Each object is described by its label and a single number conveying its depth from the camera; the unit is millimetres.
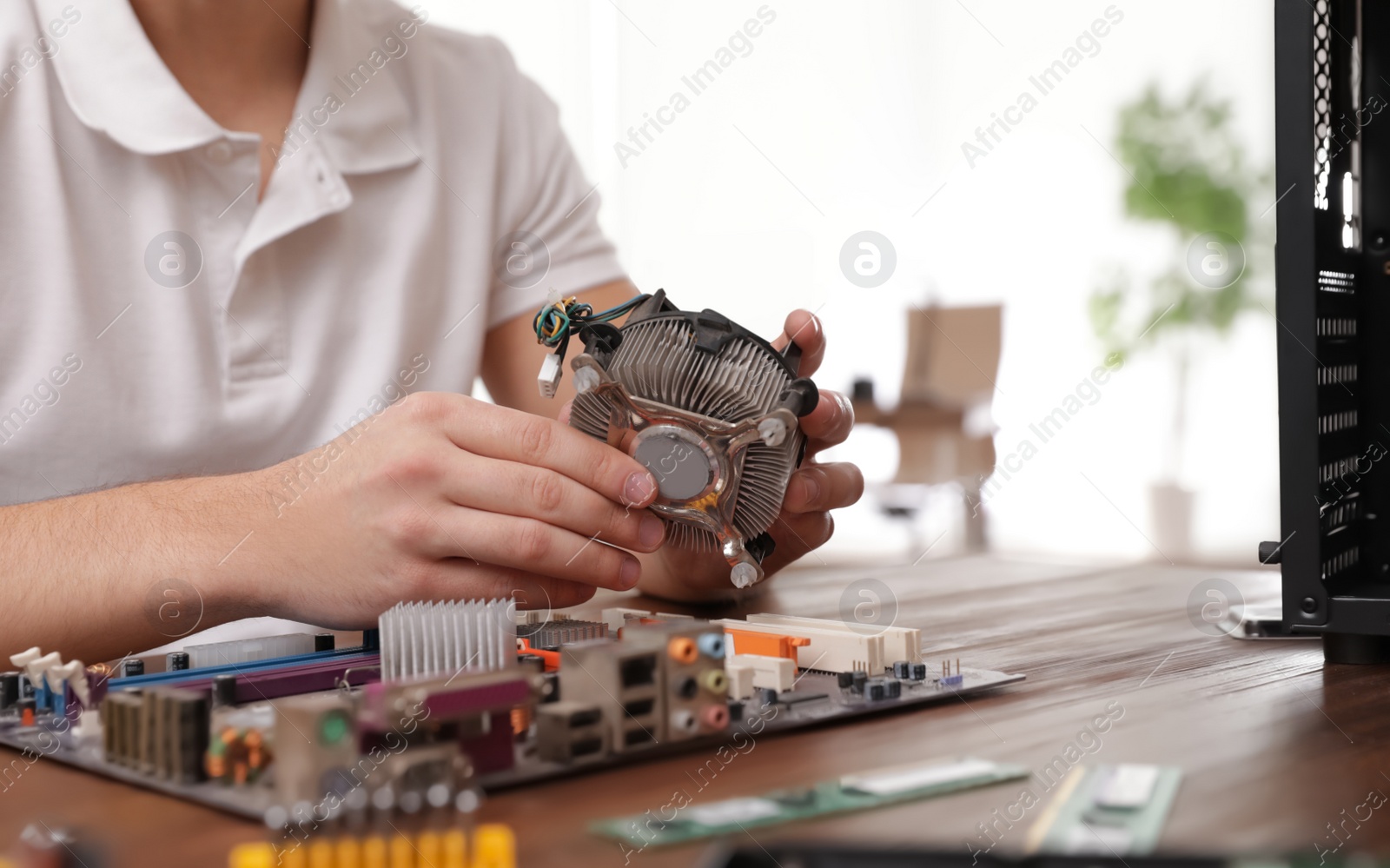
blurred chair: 4121
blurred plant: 3979
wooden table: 449
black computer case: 779
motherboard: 469
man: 792
